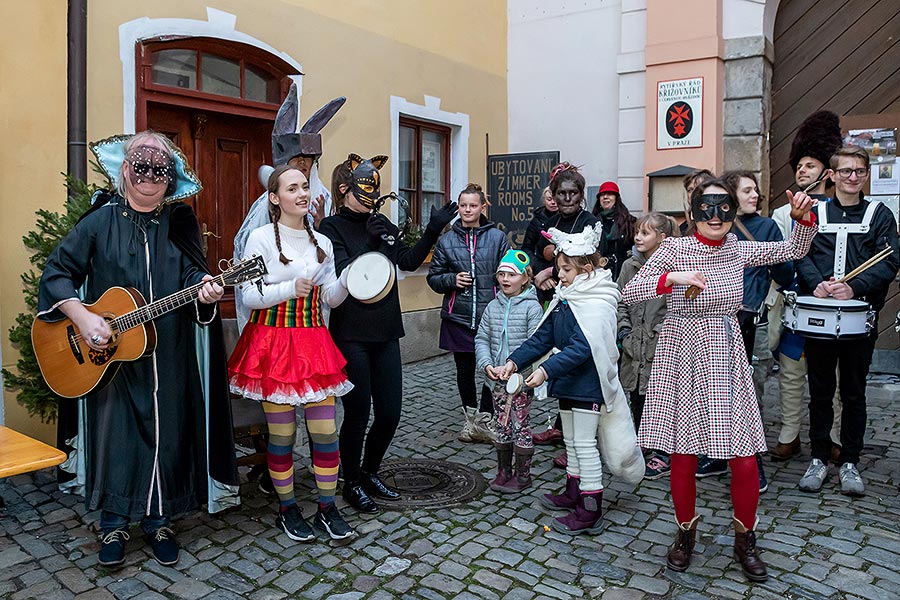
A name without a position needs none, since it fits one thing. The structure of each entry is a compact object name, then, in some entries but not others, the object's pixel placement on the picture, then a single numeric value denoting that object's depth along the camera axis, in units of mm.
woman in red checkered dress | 3322
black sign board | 8000
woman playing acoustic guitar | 3422
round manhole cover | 4262
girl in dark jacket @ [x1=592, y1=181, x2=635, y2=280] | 5938
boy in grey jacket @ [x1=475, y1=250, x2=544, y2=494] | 4367
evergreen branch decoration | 4273
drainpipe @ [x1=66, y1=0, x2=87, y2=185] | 5125
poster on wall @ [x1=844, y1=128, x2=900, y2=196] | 7301
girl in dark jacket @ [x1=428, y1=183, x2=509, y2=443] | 5254
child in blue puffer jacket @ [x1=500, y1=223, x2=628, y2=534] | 3779
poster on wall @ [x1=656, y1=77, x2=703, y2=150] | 8156
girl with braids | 3586
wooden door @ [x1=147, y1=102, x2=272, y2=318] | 6332
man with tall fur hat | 4672
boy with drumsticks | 4309
